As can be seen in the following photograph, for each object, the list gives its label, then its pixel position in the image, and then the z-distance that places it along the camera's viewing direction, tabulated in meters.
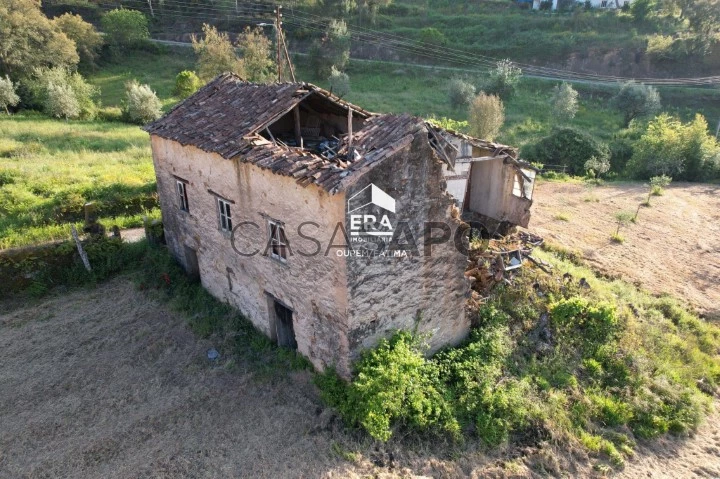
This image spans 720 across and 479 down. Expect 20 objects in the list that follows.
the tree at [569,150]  30.56
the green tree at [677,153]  29.09
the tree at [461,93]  37.44
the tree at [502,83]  39.38
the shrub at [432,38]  52.88
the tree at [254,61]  35.12
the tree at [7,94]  31.23
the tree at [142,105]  31.97
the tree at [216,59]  33.06
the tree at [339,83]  40.44
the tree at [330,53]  44.47
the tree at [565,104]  36.47
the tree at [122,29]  45.88
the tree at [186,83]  33.88
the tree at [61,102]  31.69
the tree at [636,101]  37.06
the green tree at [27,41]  34.34
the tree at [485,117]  29.86
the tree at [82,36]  41.44
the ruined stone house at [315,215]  9.14
